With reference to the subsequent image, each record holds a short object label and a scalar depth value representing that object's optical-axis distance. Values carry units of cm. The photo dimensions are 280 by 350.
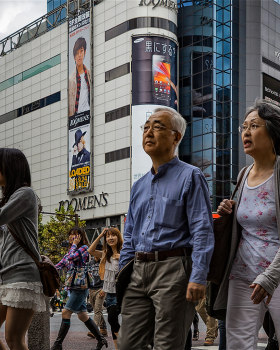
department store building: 5691
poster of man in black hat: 6177
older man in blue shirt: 434
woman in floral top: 427
